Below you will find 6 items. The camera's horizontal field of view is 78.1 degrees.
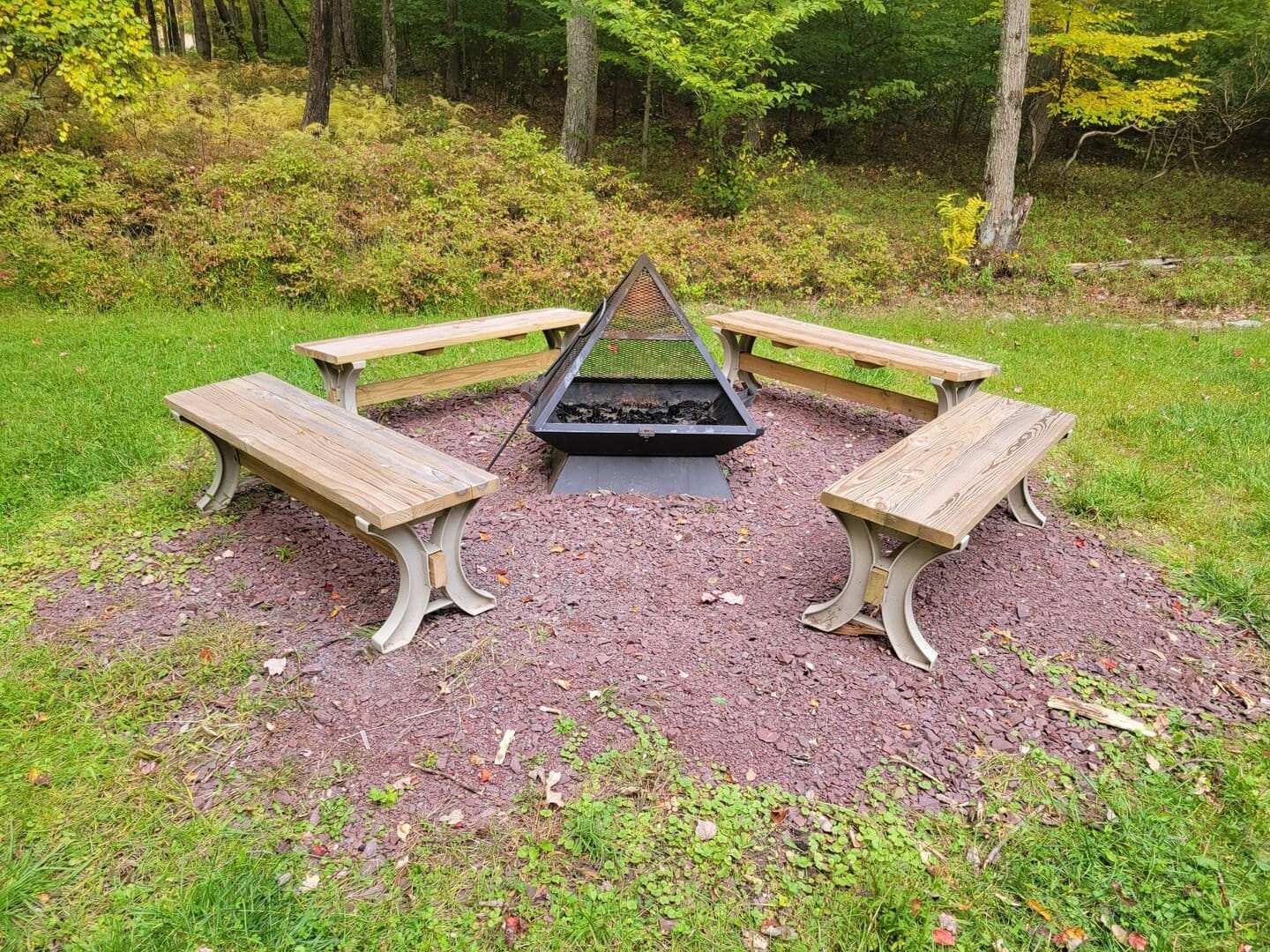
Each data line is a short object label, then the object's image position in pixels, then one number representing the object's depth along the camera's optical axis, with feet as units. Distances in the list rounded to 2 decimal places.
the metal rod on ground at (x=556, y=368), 13.61
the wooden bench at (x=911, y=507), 8.37
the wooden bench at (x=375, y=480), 8.52
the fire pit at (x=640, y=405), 12.35
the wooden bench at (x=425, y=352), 14.34
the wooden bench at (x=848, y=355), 14.35
